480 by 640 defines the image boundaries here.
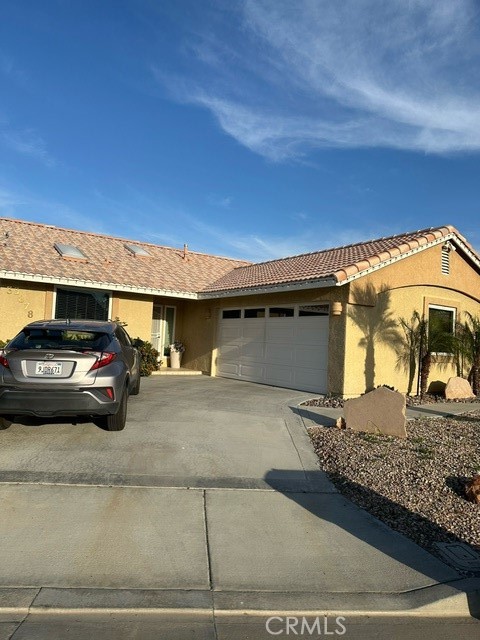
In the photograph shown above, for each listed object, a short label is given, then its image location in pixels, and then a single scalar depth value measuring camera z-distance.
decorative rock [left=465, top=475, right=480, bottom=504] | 5.38
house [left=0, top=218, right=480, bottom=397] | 12.00
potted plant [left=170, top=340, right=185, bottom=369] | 17.53
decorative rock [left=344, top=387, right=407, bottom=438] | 7.90
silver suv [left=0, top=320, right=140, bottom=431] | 6.40
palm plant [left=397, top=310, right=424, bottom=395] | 13.04
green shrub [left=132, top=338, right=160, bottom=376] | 14.86
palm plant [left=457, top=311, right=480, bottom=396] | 13.76
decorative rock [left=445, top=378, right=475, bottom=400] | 12.85
